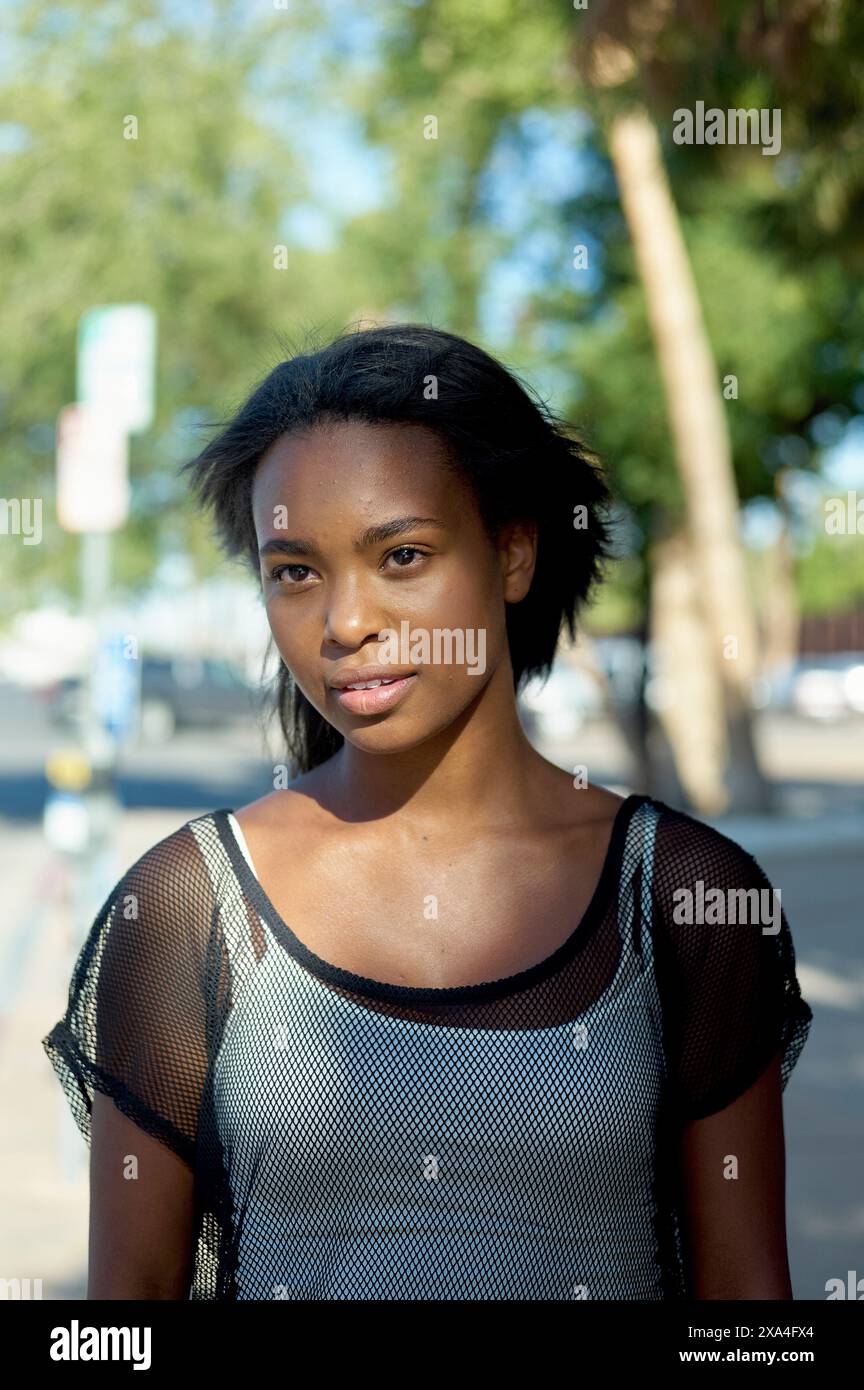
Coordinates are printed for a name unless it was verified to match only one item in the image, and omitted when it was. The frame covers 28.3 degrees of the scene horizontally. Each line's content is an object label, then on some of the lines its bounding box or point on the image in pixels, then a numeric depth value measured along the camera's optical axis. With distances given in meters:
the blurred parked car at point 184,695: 31.47
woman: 1.50
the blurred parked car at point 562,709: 33.62
